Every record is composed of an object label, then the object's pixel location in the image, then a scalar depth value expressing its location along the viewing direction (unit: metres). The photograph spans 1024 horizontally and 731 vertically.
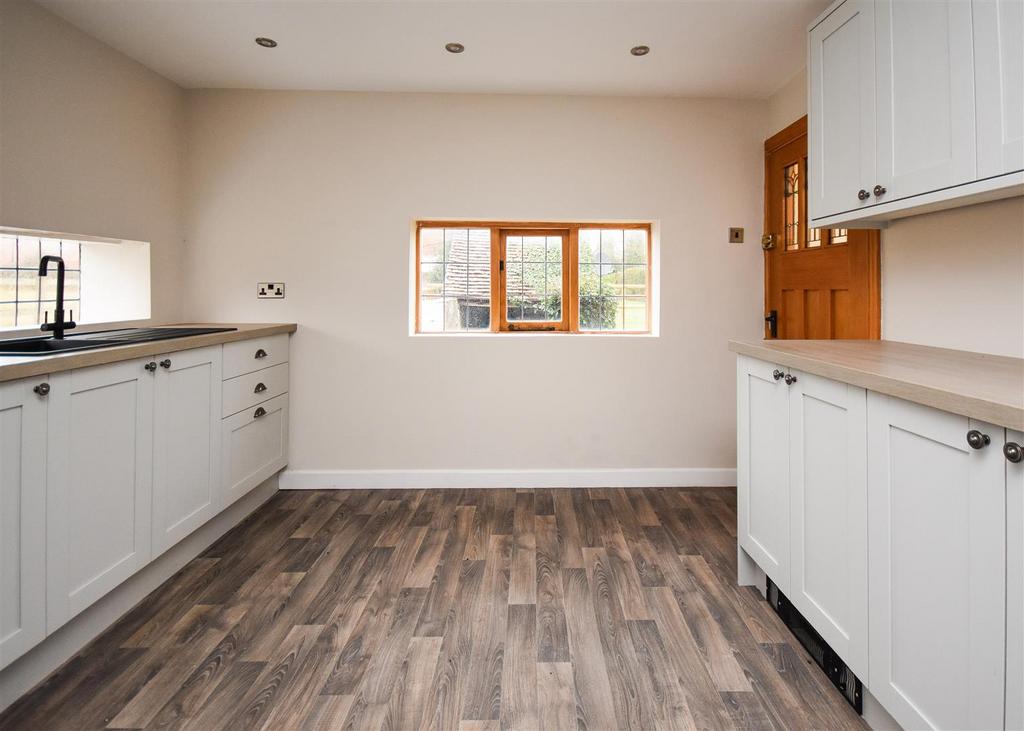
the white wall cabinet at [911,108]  1.45
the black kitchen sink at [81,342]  1.97
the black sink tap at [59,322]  2.18
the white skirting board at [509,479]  3.48
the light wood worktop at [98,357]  1.52
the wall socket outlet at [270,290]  3.44
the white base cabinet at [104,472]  1.54
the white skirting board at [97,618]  1.59
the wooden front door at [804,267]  2.50
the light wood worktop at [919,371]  1.04
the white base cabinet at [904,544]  1.01
